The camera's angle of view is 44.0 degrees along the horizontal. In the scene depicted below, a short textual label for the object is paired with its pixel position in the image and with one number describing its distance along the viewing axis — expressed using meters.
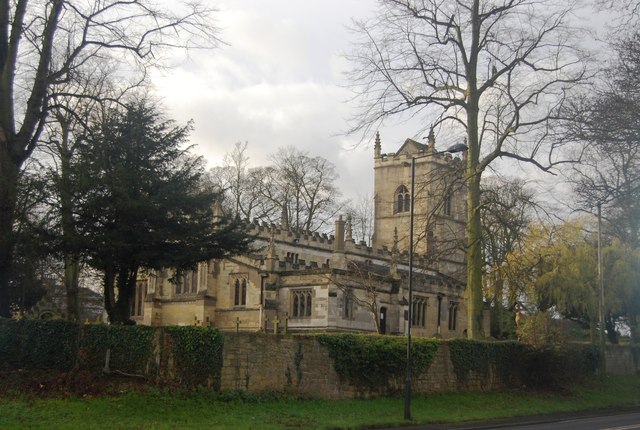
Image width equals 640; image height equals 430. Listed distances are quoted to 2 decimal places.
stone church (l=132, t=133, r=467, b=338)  47.72
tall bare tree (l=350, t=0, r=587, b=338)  28.33
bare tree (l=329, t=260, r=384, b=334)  46.97
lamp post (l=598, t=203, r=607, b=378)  34.78
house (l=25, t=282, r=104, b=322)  45.22
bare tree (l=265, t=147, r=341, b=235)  67.19
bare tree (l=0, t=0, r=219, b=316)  21.73
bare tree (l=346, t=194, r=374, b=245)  76.31
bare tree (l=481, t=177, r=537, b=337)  27.25
